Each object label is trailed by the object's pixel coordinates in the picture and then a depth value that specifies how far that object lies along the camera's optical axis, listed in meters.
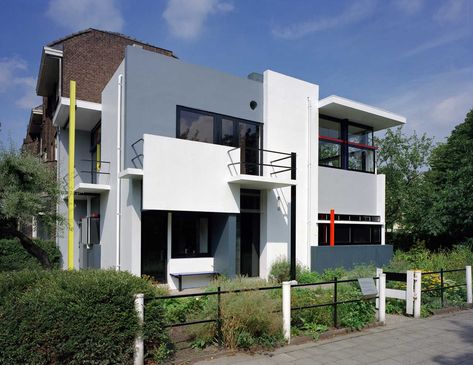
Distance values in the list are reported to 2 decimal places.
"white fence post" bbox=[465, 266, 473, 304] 9.66
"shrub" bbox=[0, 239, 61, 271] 13.79
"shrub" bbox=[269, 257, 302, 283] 12.27
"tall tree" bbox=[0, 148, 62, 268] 7.47
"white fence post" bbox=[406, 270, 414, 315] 8.33
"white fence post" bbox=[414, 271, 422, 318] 8.32
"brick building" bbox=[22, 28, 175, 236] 14.38
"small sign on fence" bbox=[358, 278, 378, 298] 7.58
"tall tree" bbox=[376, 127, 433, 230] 23.08
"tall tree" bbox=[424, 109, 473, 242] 16.56
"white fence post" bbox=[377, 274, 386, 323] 7.67
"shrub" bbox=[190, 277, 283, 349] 5.84
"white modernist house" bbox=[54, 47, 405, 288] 10.54
